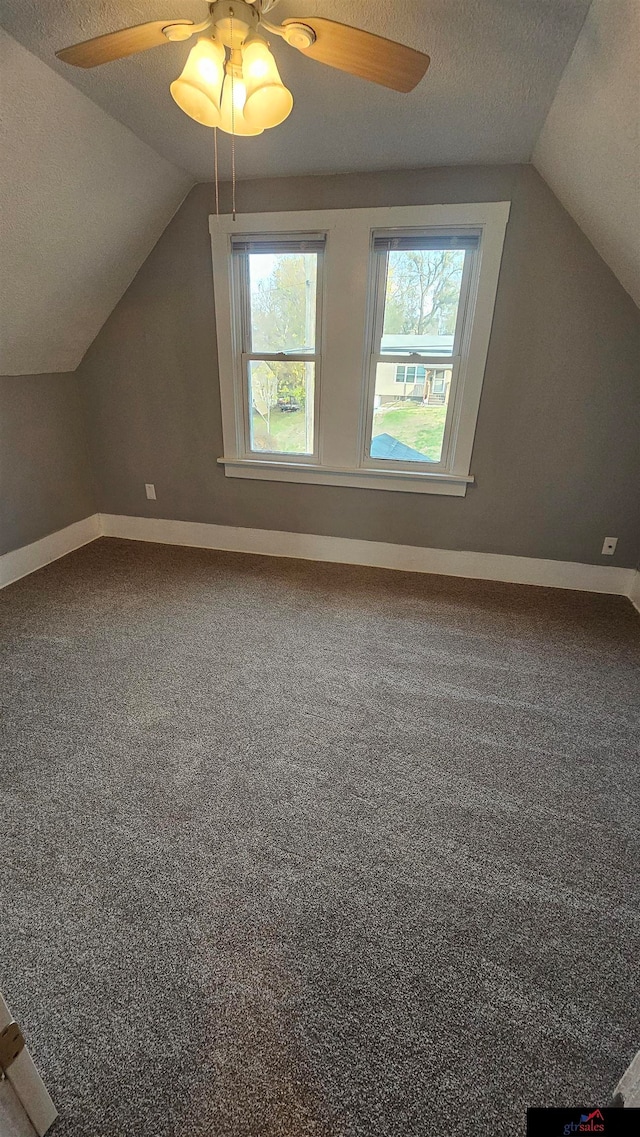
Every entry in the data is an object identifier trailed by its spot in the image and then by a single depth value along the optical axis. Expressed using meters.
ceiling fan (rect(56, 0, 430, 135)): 1.21
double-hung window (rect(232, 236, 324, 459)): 2.82
